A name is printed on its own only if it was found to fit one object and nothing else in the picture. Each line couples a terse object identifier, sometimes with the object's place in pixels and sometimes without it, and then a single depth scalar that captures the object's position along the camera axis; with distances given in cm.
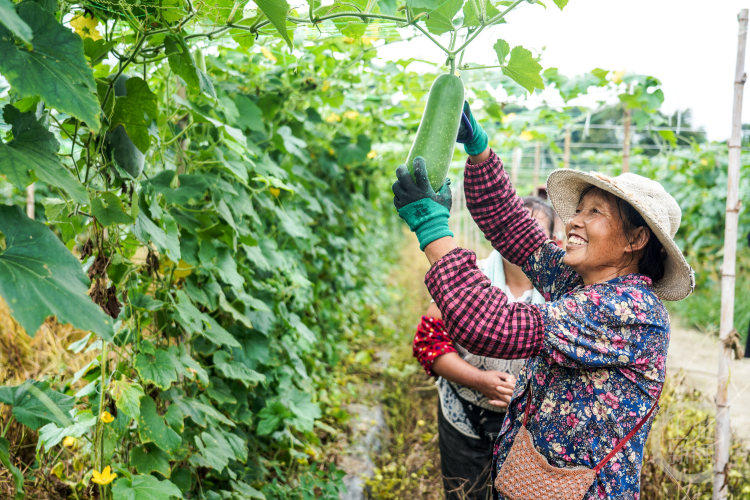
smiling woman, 140
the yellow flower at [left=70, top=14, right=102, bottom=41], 140
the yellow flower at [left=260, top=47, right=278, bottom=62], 264
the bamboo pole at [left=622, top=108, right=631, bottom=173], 352
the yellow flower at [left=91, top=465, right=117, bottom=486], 137
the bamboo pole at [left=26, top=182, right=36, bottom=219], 319
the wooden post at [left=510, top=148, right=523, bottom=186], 816
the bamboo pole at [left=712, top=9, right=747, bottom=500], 233
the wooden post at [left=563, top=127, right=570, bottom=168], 570
